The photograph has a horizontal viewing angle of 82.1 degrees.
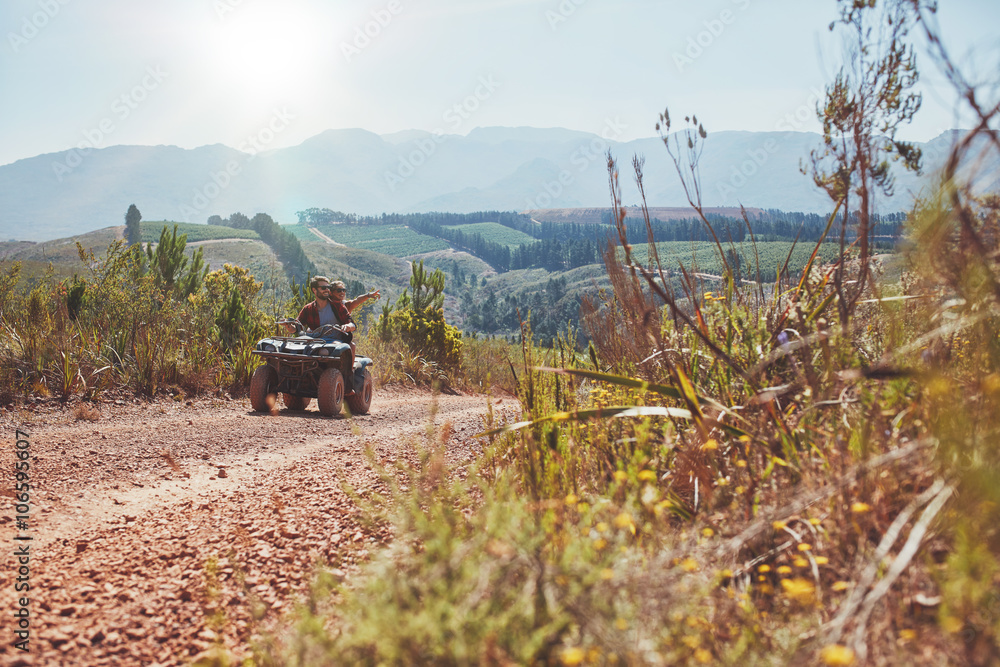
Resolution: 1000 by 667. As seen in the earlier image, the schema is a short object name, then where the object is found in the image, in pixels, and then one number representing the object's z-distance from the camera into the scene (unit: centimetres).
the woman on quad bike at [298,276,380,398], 695
